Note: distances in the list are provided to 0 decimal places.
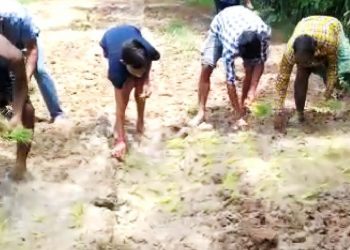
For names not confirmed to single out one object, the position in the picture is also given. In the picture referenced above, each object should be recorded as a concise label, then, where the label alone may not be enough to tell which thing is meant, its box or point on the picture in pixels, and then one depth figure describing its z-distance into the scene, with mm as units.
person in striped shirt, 6051
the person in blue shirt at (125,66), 5605
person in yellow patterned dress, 5707
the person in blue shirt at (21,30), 5695
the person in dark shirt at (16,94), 4777
